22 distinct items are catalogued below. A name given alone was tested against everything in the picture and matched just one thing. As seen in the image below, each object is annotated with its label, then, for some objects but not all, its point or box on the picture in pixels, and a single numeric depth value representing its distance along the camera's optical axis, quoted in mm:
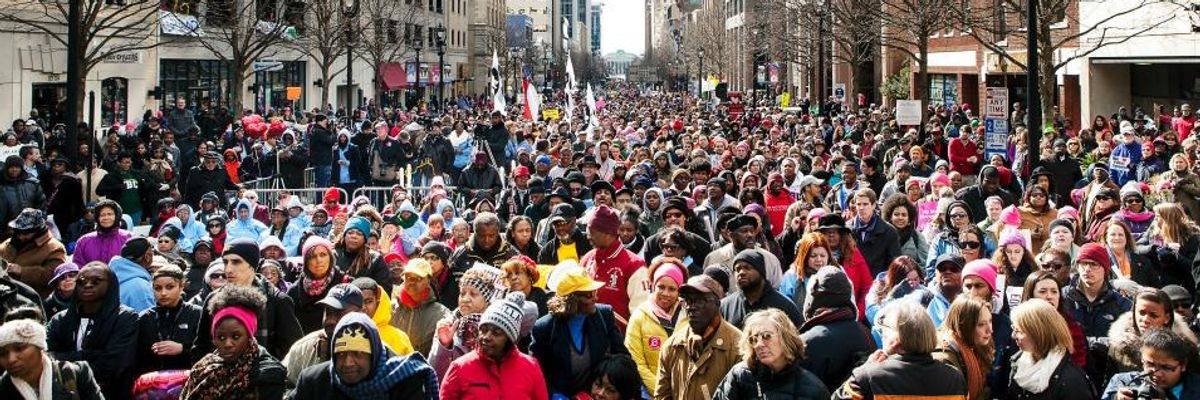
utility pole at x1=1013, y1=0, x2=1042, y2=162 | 16406
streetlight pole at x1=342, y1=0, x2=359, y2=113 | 37688
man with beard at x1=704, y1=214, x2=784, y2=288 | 9758
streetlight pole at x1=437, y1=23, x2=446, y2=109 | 45756
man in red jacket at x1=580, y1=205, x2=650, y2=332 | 8672
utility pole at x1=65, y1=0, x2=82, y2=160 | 17016
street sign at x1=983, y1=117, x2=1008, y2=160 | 18344
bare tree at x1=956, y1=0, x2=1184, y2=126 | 21938
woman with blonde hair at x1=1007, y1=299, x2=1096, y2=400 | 6090
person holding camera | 5977
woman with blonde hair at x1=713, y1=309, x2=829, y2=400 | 5770
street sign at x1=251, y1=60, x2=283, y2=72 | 44812
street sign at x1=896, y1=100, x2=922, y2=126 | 24703
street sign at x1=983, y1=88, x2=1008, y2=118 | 18139
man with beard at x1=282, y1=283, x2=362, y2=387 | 6680
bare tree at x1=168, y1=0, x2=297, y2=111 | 32469
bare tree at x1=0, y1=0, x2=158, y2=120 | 21656
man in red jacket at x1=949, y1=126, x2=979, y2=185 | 18219
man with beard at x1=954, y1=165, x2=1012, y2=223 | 13070
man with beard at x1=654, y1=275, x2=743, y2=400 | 6492
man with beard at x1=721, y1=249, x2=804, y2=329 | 7402
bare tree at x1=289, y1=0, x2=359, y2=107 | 41856
